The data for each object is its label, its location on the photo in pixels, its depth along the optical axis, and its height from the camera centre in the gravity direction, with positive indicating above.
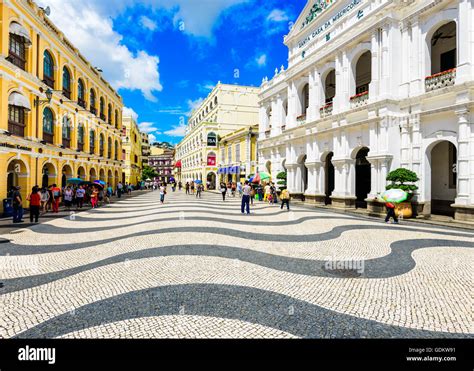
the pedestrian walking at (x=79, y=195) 16.39 -0.80
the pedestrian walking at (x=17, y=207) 10.59 -1.08
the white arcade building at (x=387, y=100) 11.05 +4.75
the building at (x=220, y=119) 42.28 +11.68
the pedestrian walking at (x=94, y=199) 16.87 -1.11
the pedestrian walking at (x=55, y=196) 14.57 -0.81
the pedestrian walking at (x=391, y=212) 11.29 -1.32
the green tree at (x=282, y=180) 21.82 +0.34
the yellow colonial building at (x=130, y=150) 44.88 +6.39
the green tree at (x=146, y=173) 71.22 +3.25
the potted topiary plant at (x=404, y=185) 11.95 -0.05
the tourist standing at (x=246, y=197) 13.30 -0.74
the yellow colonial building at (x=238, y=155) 31.36 +4.15
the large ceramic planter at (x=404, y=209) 12.23 -1.31
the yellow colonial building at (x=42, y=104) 13.29 +5.60
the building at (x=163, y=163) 113.94 +9.61
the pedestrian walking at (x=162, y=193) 18.88 -0.76
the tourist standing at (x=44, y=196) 14.10 -0.75
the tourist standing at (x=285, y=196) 15.46 -0.79
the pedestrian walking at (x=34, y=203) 10.83 -0.90
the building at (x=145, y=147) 80.62 +12.77
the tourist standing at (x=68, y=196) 16.11 -0.86
